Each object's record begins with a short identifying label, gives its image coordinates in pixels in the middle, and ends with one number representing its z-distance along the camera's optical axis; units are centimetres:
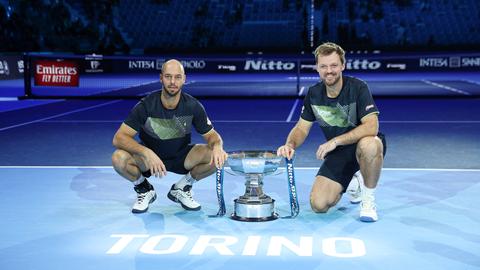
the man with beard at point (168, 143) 586
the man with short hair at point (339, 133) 559
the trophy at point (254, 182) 545
